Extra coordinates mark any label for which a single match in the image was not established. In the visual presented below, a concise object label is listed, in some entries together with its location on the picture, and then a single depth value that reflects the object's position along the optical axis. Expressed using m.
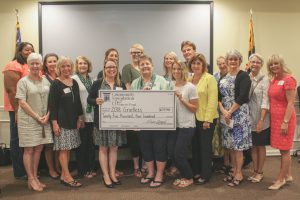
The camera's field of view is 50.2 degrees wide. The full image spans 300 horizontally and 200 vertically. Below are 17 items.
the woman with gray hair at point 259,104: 3.59
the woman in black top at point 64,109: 3.46
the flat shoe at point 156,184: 3.66
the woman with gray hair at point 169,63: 3.89
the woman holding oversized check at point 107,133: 3.51
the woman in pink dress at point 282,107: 3.41
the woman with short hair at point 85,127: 3.79
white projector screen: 4.76
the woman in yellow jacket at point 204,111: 3.52
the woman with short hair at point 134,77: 3.97
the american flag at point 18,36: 4.62
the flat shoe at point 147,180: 3.79
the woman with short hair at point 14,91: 3.79
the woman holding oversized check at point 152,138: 3.52
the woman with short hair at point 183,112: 3.44
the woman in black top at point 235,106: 3.47
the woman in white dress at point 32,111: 3.39
